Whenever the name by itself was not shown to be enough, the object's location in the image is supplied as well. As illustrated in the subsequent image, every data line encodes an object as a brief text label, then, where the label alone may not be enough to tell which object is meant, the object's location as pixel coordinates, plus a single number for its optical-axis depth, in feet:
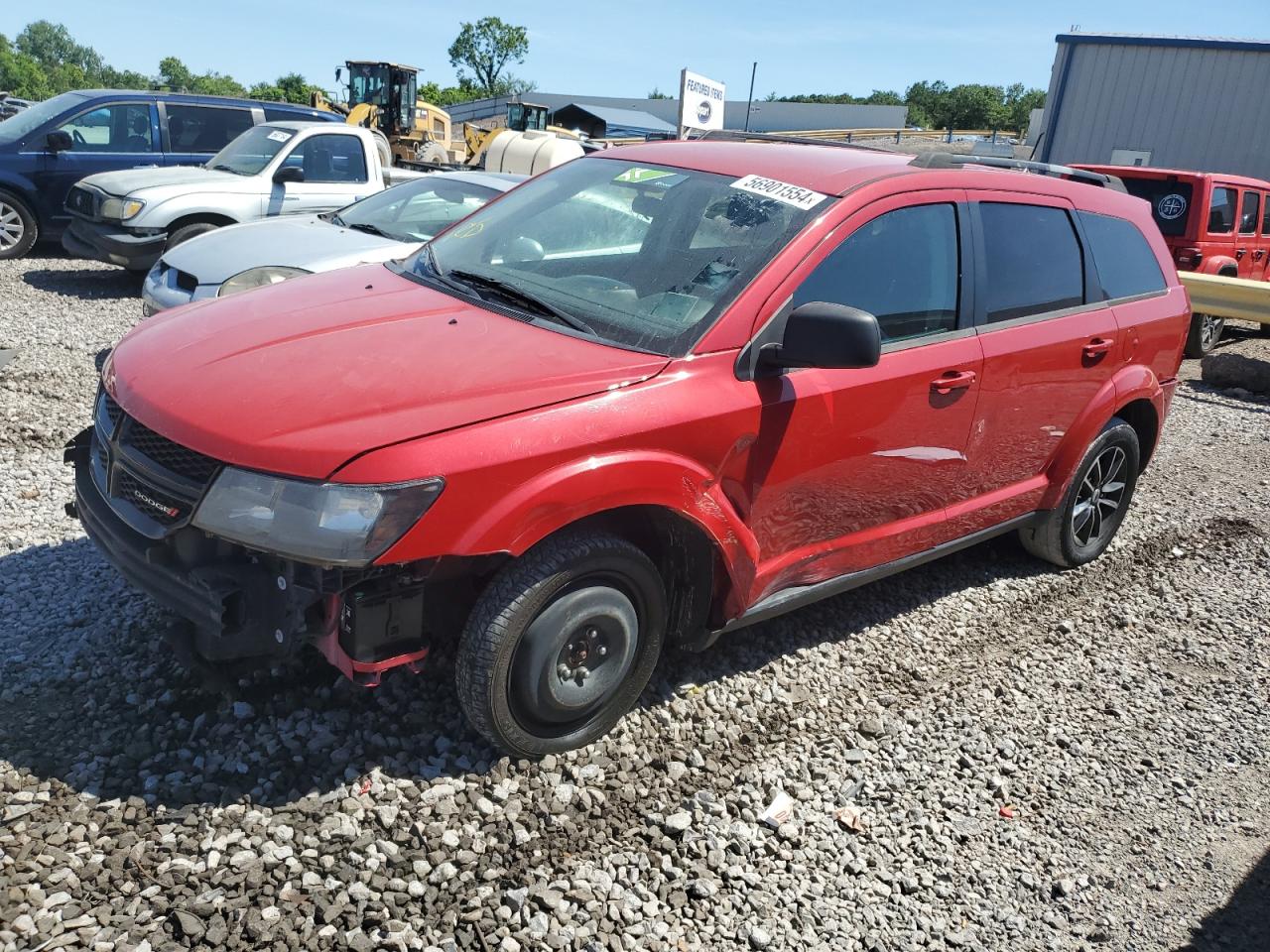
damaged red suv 8.56
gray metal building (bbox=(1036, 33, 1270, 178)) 65.77
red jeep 36.55
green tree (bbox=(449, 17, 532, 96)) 355.97
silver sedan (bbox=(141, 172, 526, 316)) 22.09
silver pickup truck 30.63
